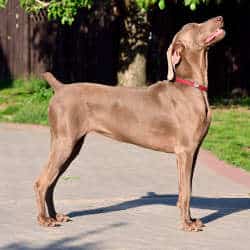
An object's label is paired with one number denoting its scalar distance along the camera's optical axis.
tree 24.10
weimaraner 9.29
